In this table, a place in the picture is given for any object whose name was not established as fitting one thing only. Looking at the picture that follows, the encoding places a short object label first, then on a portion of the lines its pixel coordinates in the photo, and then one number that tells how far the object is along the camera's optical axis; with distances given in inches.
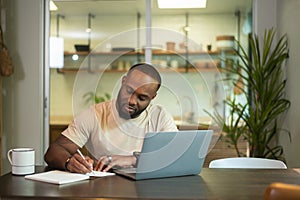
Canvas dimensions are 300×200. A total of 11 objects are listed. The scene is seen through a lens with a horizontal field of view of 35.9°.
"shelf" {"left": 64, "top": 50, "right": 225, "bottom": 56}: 104.7
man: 78.7
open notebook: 70.2
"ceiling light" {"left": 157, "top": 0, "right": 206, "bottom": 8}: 172.9
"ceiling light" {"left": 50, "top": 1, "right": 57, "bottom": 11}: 178.9
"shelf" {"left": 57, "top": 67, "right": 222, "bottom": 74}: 86.2
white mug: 77.6
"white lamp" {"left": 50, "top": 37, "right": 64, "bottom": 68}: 178.9
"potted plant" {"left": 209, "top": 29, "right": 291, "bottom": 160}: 154.0
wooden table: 61.9
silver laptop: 71.1
